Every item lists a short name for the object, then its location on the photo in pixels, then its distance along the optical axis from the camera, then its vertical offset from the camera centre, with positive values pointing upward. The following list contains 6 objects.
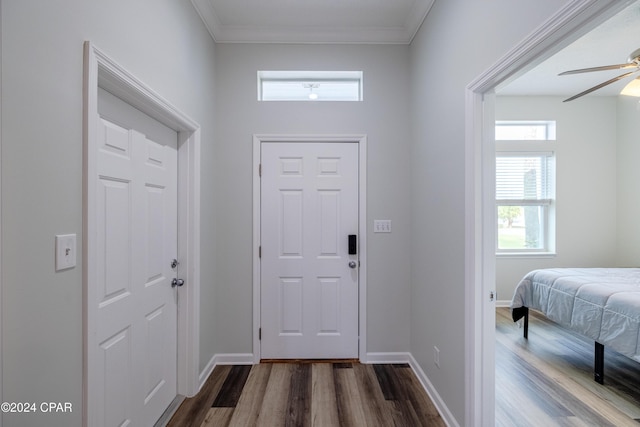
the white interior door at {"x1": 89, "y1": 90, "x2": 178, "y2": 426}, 1.33 -0.27
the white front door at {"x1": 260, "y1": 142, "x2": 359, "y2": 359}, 2.63 -0.31
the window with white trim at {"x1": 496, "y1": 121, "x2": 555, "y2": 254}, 4.26 +0.38
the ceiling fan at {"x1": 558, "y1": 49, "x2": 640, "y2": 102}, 2.35 +1.18
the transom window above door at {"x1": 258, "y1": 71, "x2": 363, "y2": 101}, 2.70 +1.12
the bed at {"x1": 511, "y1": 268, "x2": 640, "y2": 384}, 2.14 -0.73
